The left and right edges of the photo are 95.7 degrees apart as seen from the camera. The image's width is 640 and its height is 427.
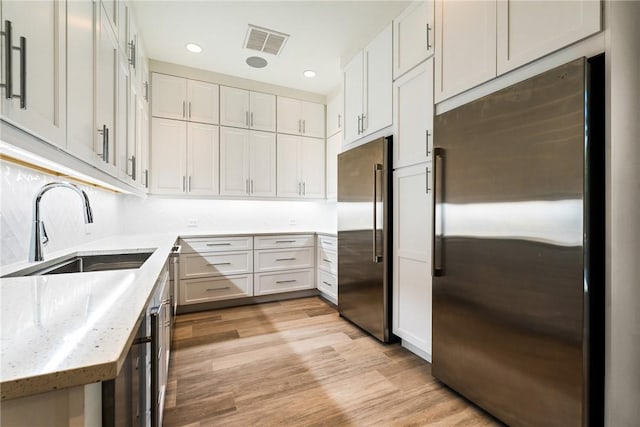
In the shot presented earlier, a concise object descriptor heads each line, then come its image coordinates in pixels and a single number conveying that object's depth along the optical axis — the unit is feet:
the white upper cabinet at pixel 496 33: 4.02
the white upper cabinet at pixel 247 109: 11.94
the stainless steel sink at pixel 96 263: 4.83
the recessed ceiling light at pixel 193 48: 9.80
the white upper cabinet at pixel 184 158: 10.93
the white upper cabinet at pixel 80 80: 3.70
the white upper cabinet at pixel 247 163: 11.99
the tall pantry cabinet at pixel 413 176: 6.71
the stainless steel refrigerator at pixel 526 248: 3.82
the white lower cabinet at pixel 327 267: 11.05
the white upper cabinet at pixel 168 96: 10.82
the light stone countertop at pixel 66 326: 1.47
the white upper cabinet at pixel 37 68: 2.56
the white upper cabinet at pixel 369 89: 8.02
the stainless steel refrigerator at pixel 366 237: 7.91
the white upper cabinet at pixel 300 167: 13.07
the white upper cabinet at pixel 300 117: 13.01
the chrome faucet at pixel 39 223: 3.99
